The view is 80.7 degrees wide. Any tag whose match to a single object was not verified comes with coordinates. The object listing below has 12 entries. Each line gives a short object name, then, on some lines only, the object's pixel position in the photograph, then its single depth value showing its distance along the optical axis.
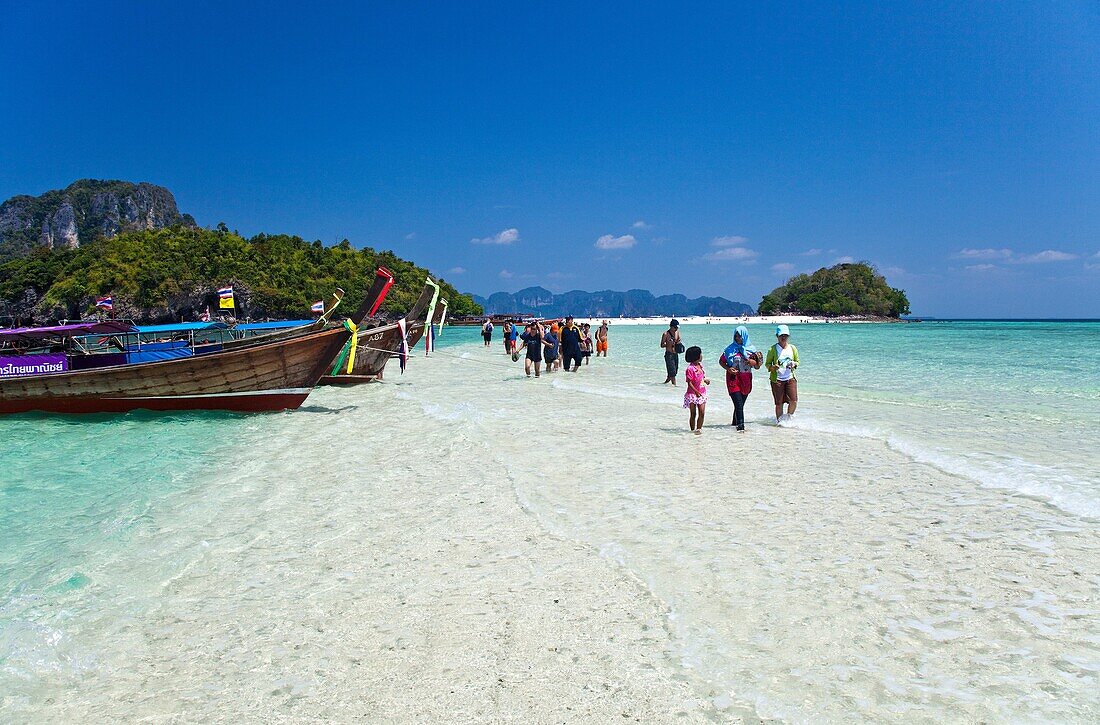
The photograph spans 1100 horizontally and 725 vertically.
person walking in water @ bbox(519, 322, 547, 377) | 19.66
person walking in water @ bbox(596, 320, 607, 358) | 28.23
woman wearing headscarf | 9.33
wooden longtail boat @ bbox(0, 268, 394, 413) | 13.12
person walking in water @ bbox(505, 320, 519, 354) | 26.52
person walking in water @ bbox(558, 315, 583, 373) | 20.50
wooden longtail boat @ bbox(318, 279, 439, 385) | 18.22
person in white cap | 9.73
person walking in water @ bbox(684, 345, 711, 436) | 9.38
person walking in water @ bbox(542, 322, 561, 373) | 20.69
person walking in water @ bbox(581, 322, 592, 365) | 22.48
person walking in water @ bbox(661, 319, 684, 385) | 16.73
